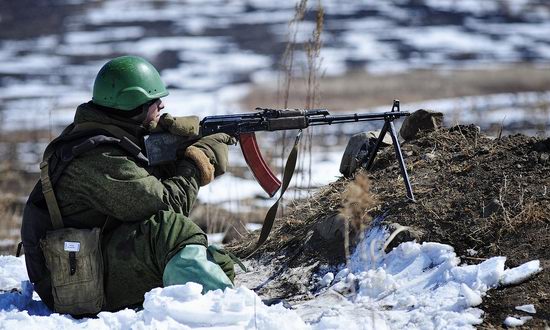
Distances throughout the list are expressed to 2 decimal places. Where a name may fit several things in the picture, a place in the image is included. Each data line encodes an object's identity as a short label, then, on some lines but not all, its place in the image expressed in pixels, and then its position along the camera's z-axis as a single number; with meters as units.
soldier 9.48
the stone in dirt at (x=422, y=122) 12.43
